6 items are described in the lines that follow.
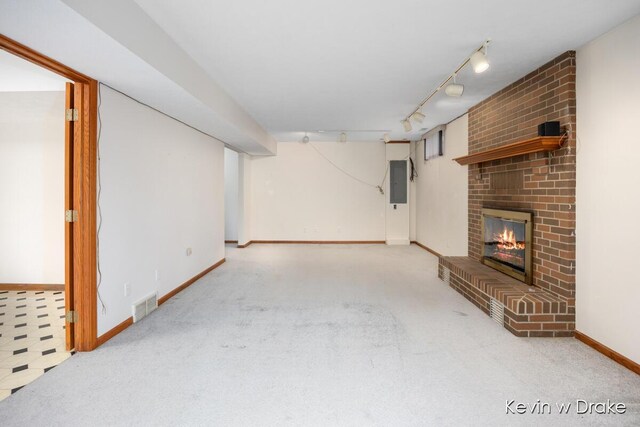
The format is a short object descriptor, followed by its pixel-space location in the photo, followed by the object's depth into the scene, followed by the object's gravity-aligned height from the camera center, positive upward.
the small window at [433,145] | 6.12 +1.20
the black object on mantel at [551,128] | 2.88 +0.68
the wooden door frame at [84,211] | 2.61 -0.04
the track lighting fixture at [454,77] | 2.70 +1.28
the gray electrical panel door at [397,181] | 8.03 +0.63
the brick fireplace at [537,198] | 2.83 +0.09
